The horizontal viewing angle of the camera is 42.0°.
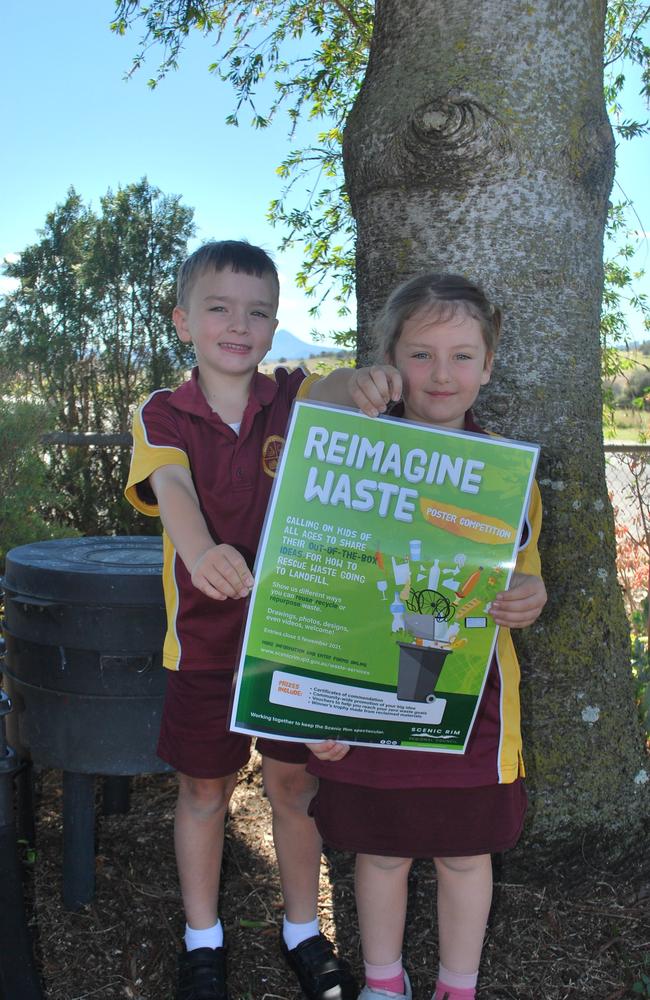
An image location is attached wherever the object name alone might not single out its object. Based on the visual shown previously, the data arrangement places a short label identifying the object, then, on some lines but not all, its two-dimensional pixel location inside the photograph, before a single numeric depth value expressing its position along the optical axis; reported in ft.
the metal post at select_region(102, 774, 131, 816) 10.11
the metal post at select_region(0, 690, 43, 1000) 5.75
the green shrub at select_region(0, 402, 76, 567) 13.30
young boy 6.85
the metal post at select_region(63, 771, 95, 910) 8.20
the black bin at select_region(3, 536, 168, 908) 7.70
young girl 6.28
